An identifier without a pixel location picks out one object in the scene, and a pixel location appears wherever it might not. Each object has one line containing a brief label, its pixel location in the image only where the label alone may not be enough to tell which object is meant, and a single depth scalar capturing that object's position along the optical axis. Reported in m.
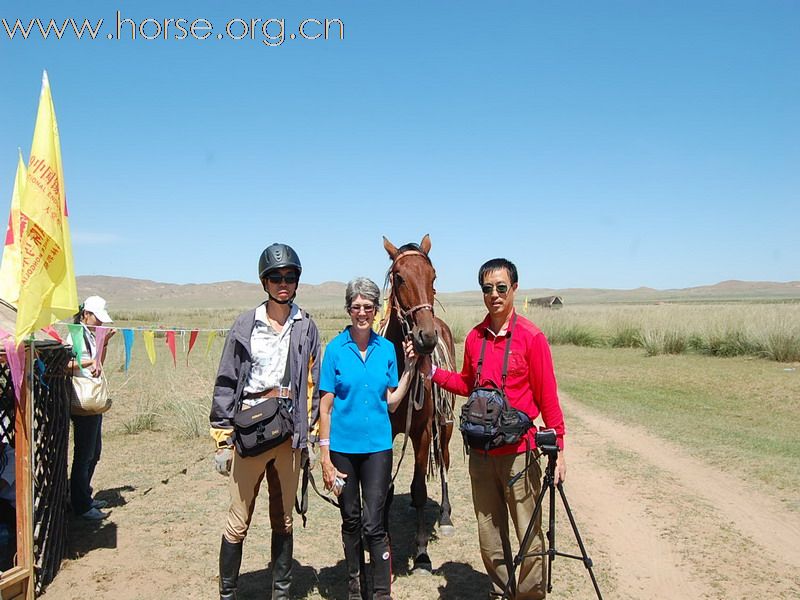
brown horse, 3.83
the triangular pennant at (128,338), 8.05
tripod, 3.05
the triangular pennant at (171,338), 8.93
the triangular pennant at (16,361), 3.38
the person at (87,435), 4.98
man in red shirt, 3.19
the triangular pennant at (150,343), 8.11
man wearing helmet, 3.40
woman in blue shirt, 3.41
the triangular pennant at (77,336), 4.93
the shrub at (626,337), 20.81
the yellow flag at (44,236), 3.24
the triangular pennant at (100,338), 5.28
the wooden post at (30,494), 3.49
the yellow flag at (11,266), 4.52
